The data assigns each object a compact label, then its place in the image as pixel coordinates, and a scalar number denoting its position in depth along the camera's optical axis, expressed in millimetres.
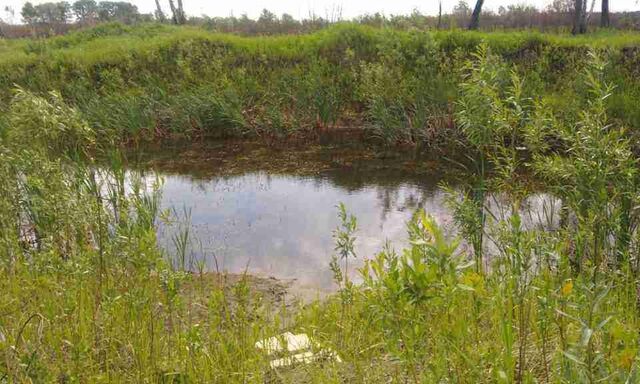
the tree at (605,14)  19830
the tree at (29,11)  33944
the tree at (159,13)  27416
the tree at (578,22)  17125
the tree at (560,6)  22144
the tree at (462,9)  24477
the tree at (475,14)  18131
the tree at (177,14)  24834
